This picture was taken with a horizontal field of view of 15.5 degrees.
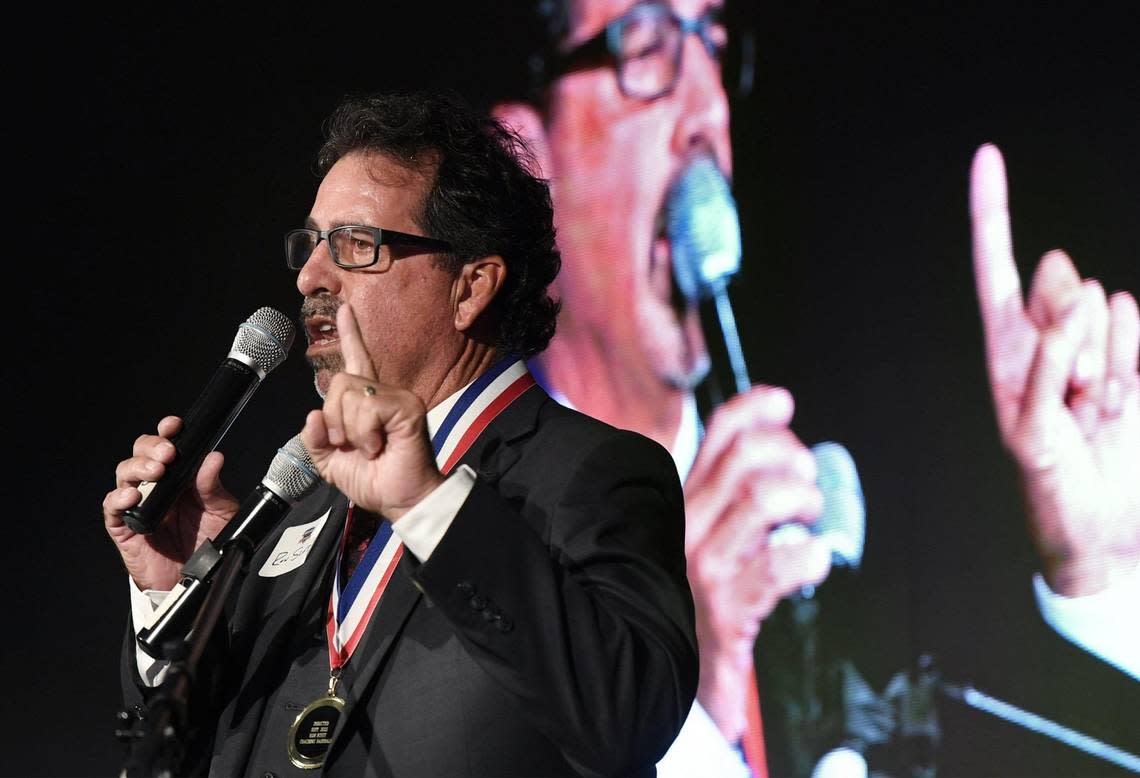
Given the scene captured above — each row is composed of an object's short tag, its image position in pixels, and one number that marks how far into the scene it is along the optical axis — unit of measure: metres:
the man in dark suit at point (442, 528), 3.45
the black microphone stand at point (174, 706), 3.32
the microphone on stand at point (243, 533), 3.59
